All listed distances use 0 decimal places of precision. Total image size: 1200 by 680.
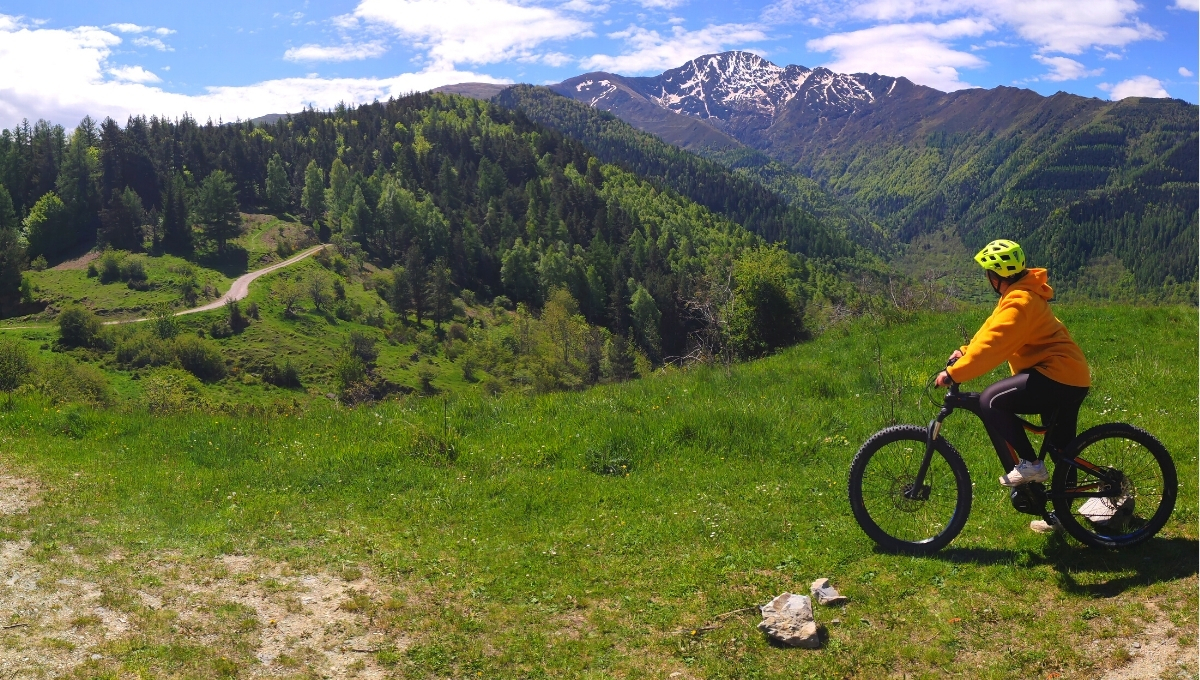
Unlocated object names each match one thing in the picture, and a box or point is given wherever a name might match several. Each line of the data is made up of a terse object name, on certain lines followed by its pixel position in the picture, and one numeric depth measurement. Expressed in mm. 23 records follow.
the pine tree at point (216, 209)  142375
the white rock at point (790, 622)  5598
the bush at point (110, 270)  123312
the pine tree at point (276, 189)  170750
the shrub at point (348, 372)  100025
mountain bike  6566
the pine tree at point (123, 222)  136000
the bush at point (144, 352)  97188
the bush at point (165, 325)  102531
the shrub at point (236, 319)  110625
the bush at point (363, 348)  111312
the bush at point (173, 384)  77500
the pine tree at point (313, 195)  170500
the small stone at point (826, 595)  6199
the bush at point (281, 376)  102750
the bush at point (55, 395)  14082
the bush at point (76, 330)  98750
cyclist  6379
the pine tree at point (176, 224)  138875
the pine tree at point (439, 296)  134500
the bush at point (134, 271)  122812
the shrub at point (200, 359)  98000
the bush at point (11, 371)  15109
